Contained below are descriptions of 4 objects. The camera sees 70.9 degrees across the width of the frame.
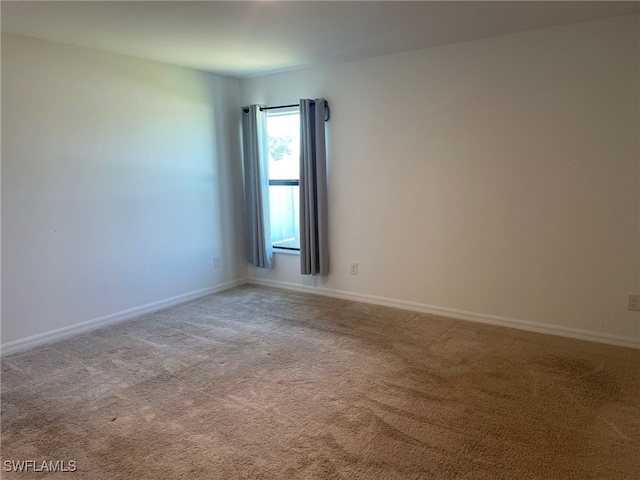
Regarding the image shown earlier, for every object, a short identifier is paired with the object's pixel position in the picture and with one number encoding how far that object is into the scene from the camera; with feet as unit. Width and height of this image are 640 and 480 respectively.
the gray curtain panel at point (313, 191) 14.69
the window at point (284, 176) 16.11
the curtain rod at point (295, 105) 14.67
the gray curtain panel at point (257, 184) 16.12
